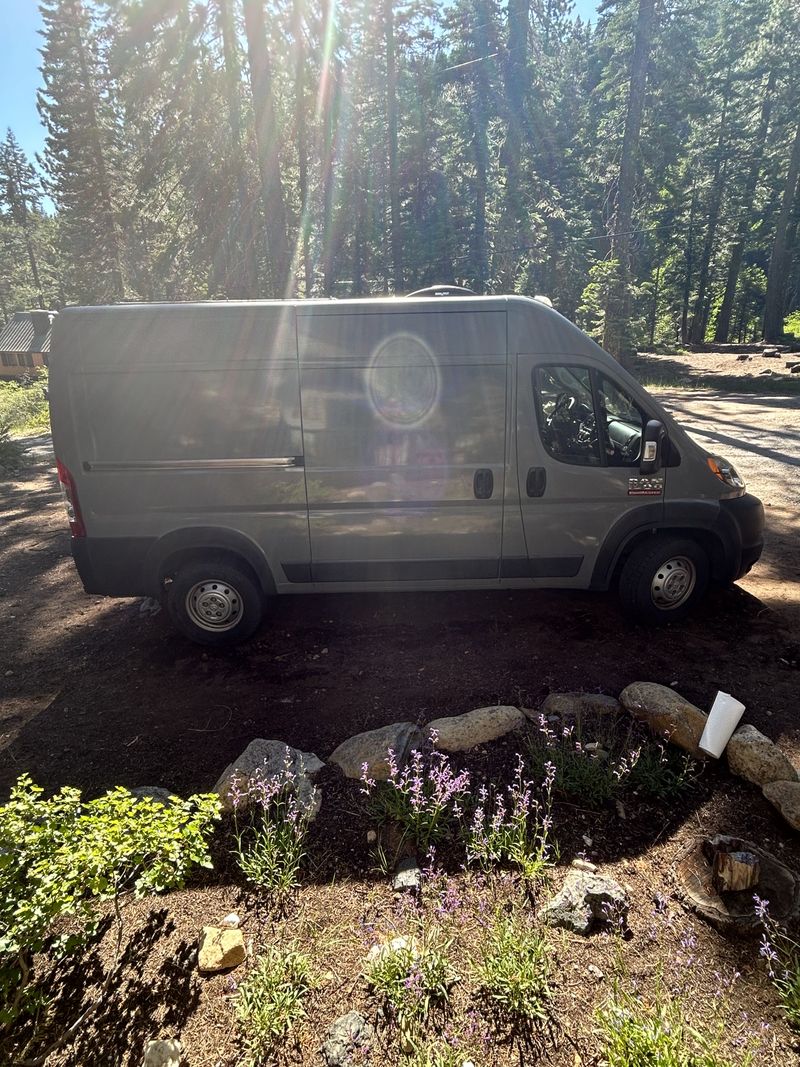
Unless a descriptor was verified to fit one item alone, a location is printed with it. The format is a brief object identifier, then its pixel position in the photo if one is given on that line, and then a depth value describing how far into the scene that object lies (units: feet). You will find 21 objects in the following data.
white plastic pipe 10.16
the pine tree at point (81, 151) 84.33
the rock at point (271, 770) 9.71
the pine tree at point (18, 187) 175.11
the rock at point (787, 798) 8.90
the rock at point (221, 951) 7.14
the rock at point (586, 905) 7.51
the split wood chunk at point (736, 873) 7.80
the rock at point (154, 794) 10.00
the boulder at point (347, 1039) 6.16
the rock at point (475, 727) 10.98
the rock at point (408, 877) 8.14
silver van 13.87
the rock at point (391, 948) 7.00
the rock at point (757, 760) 9.65
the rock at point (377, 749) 10.44
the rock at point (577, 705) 11.64
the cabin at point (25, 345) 139.13
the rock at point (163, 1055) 6.07
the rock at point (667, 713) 10.62
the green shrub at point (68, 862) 6.02
